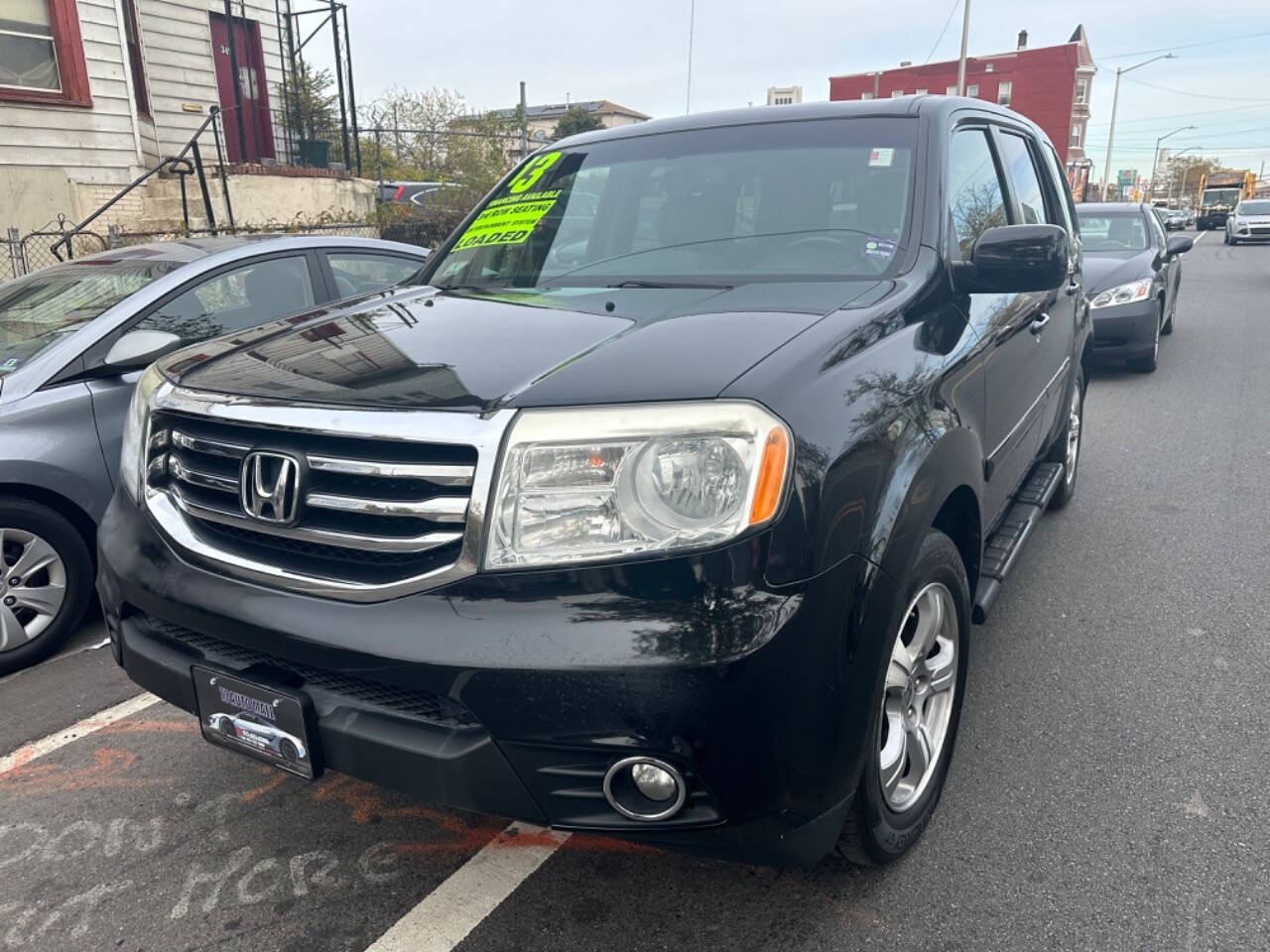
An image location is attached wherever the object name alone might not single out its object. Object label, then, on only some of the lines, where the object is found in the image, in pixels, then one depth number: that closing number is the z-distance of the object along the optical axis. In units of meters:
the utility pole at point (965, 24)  25.09
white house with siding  11.75
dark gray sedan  8.74
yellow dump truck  50.62
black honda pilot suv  1.77
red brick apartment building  60.75
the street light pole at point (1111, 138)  50.90
